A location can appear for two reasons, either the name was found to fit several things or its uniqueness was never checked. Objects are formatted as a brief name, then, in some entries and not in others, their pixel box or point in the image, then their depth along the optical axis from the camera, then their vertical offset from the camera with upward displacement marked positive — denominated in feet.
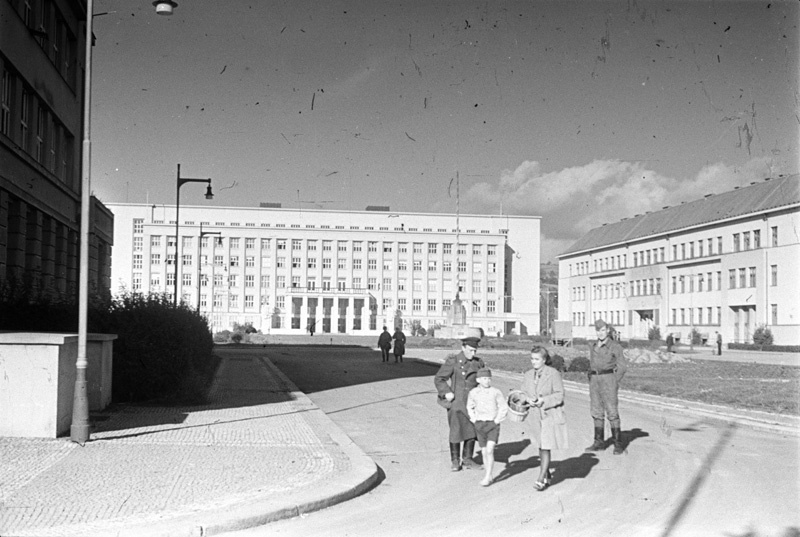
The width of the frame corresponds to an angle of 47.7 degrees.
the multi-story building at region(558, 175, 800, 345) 243.60 +18.44
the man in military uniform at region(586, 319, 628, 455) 43.60 -2.52
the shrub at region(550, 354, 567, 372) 102.24 -4.19
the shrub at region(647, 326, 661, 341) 257.34 -2.39
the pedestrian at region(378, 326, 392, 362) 138.51 -2.91
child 33.53 -3.27
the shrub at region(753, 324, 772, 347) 219.00 -2.66
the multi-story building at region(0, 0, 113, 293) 78.54 +18.41
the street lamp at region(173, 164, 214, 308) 117.50 +18.45
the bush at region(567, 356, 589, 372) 112.68 -4.84
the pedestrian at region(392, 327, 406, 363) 135.64 -2.85
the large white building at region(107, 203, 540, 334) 433.48 +29.31
